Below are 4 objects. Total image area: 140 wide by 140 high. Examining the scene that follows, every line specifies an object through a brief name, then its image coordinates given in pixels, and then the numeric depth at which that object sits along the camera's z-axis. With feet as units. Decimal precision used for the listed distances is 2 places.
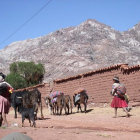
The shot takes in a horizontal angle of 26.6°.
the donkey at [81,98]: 56.37
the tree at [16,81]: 184.14
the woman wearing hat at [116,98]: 41.75
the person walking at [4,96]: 28.84
